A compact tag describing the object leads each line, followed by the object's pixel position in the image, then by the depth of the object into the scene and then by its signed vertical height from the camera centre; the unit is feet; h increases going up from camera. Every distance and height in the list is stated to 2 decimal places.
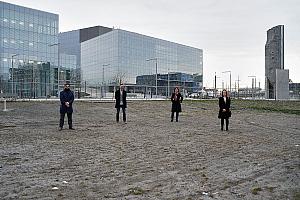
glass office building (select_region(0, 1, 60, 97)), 227.34 +29.12
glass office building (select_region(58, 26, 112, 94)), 401.49 +65.43
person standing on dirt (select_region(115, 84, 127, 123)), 59.10 -0.91
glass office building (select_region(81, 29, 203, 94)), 326.65 +36.26
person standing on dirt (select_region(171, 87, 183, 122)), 62.13 -1.19
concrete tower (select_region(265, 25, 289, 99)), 189.36 +13.71
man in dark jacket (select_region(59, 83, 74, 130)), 47.88 -1.36
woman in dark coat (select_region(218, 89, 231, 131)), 50.17 -1.92
